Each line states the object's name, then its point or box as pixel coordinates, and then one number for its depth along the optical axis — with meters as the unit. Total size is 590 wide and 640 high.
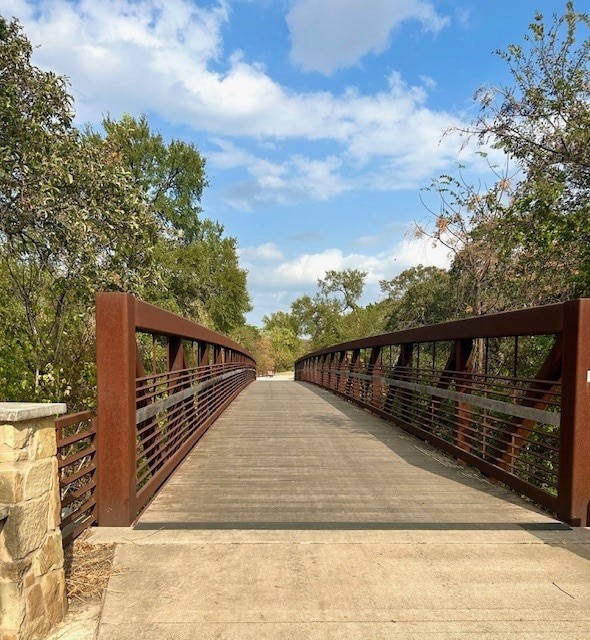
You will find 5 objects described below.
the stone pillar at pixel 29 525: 2.01
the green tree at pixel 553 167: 7.06
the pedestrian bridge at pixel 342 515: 2.40
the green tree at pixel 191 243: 22.88
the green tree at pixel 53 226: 6.17
